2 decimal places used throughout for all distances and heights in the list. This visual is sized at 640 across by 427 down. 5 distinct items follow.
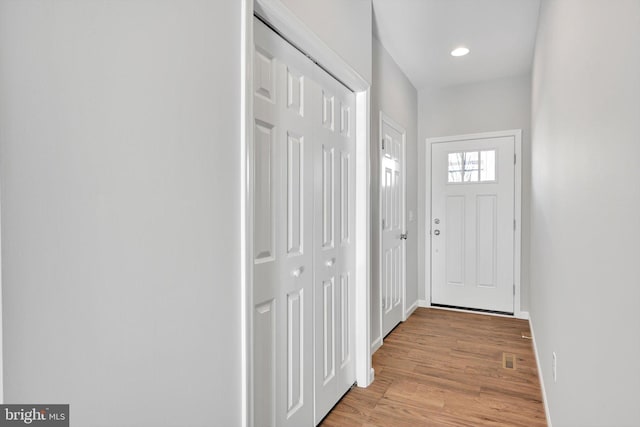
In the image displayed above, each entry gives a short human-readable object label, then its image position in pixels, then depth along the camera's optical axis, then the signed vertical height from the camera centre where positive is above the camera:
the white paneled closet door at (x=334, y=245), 2.05 -0.22
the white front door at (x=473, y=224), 4.15 -0.19
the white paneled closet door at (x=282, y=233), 1.55 -0.11
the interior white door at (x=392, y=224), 3.37 -0.17
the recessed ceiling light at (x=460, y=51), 3.38 +1.42
